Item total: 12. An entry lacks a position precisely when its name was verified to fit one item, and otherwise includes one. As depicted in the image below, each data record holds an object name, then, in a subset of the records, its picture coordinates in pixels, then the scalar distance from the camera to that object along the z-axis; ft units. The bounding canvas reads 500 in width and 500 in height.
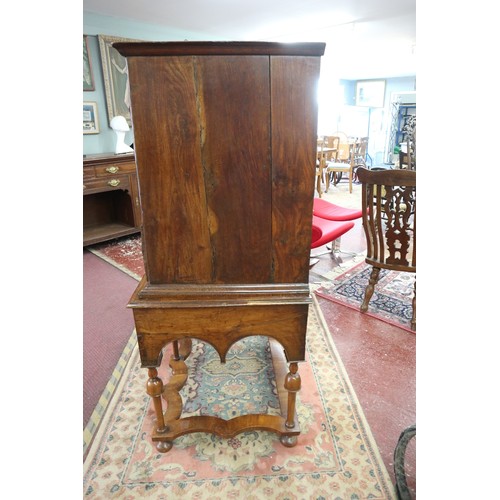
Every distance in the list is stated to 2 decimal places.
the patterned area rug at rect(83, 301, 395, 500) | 3.97
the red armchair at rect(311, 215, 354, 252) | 8.20
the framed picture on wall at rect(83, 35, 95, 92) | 11.74
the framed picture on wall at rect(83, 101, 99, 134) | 12.27
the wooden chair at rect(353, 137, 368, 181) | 25.10
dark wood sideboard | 10.88
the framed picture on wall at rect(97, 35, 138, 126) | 12.30
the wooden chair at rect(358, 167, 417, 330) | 6.35
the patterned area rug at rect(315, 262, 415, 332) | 7.58
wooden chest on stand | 2.93
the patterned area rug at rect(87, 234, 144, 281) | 10.16
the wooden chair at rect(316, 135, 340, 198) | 18.43
